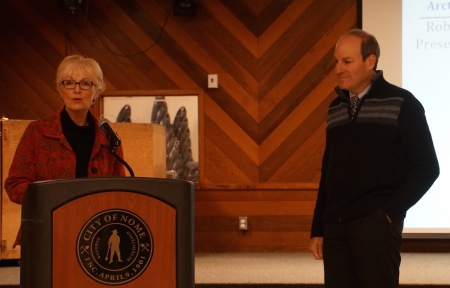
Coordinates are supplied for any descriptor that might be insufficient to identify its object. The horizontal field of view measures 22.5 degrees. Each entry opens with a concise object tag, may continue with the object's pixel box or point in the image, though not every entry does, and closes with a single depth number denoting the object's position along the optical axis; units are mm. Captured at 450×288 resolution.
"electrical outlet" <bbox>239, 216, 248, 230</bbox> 7385
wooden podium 3067
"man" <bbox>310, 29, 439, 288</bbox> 3903
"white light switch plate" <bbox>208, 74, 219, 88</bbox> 7458
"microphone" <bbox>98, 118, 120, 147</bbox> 3559
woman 3766
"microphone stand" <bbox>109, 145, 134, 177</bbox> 3447
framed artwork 7514
